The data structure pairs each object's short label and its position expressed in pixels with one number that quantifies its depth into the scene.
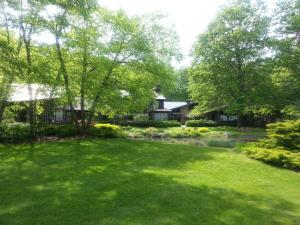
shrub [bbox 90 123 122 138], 15.95
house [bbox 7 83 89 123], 15.32
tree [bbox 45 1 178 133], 14.97
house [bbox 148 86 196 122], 39.92
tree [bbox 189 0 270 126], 27.78
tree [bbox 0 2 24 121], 8.30
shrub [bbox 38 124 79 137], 15.13
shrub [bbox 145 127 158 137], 21.79
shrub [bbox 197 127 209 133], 25.30
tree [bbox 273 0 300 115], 23.48
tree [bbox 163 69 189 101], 63.74
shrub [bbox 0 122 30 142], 13.42
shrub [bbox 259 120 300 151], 10.70
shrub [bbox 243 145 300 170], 9.14
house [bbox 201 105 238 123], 39.54
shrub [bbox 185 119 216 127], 32.50
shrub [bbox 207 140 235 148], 15.23
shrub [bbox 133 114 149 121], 34.01
